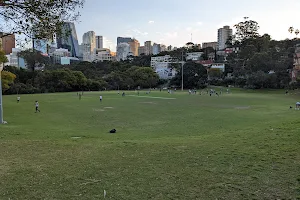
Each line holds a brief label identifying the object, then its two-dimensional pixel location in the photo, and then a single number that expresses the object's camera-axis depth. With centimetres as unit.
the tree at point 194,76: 9494
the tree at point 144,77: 10006
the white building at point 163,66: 12748
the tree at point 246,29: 11694
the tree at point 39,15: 847
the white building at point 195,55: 15735
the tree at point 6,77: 3844
